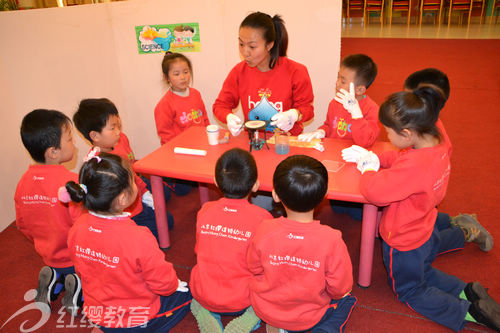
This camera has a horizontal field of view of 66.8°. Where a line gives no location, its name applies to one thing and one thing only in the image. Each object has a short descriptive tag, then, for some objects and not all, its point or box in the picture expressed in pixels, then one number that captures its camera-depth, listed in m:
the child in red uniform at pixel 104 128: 2.46
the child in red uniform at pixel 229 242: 1.70
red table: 1.92
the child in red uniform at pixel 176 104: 2.99
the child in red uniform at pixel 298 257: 1.51
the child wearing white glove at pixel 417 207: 1.75
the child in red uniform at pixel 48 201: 2.02
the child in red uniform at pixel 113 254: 1.57
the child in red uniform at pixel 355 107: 2.22
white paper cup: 2.35
